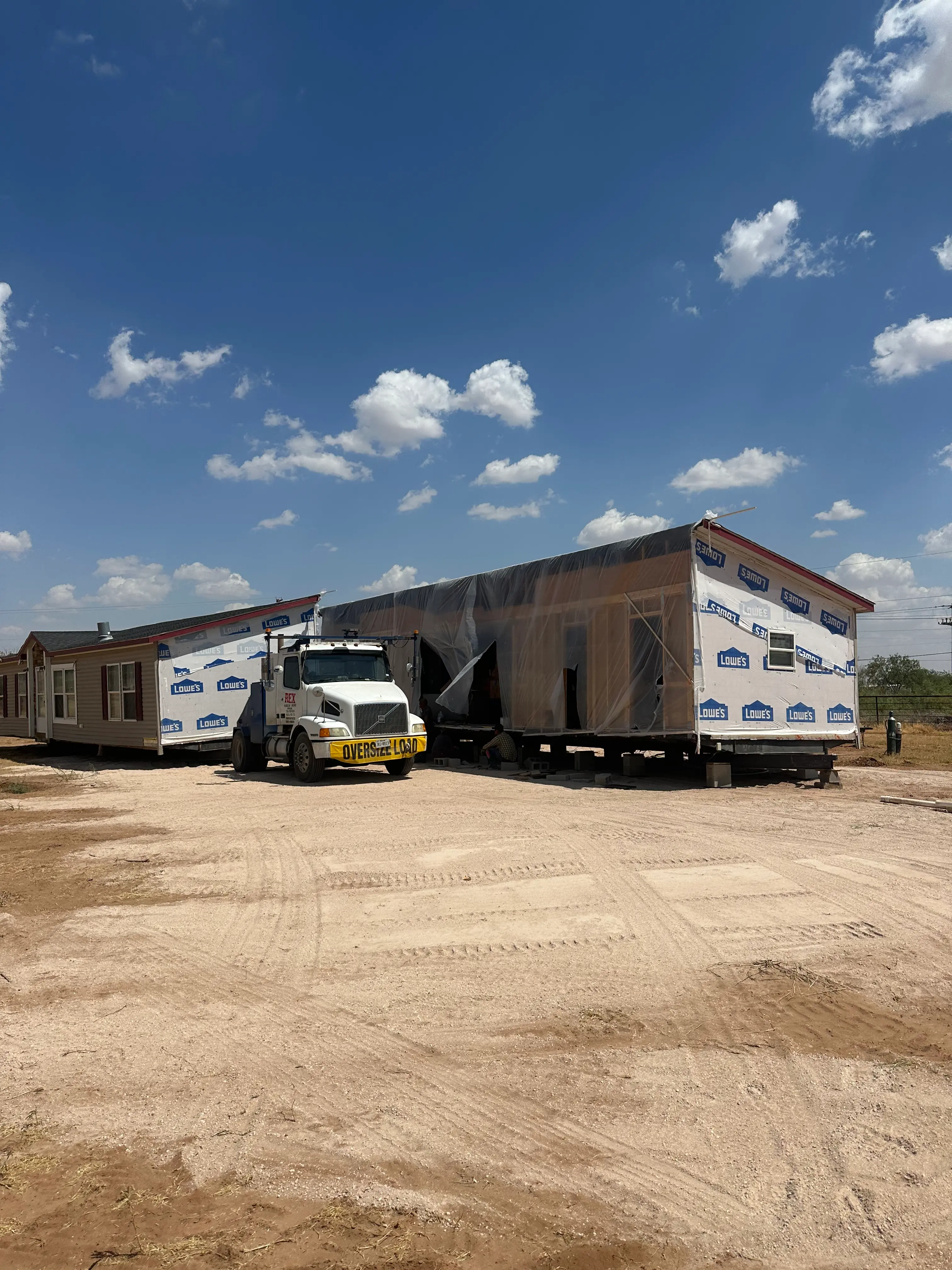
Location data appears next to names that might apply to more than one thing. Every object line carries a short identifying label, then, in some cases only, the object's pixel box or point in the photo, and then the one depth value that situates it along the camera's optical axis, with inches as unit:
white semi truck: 611.2
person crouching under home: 735.7
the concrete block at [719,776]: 593.9
